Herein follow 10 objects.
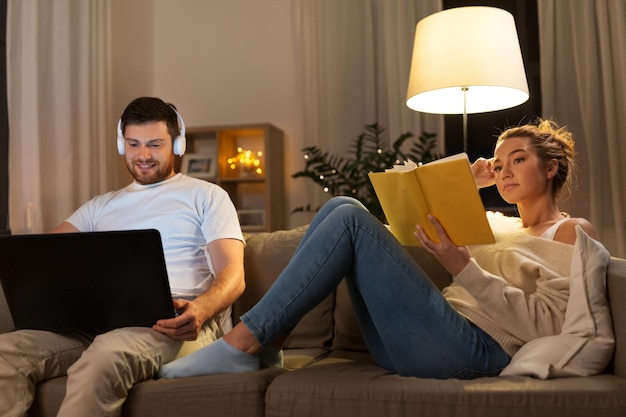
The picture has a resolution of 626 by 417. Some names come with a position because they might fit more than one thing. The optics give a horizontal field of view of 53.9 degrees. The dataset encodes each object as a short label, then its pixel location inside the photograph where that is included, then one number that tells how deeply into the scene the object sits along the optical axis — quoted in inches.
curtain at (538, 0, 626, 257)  130.9
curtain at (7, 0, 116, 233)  112.4
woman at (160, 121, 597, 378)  51.4
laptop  52.5
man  51.4
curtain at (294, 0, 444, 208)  150.8
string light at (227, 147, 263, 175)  152.1
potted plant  128.2
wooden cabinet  147.3
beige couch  45.9
